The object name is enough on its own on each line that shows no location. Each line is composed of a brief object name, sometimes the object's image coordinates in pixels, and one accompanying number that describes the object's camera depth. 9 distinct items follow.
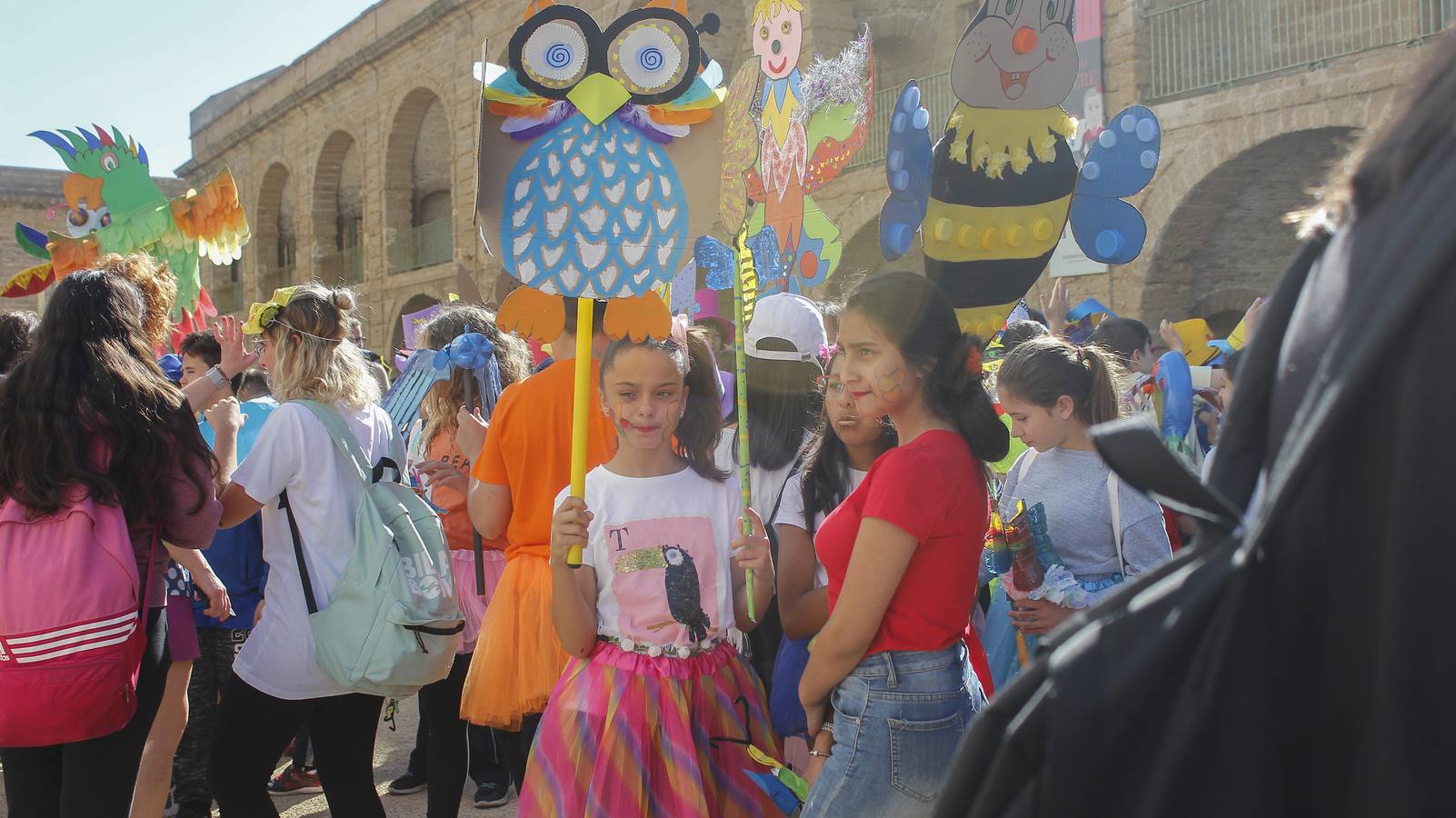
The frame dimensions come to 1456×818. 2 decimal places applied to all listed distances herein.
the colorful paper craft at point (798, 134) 3.18
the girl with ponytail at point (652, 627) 2.25
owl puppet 2.45
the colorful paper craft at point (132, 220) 4.52
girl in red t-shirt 1.88
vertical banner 10.01
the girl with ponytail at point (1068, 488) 2.68
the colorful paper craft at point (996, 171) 2.76
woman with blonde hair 2.70
